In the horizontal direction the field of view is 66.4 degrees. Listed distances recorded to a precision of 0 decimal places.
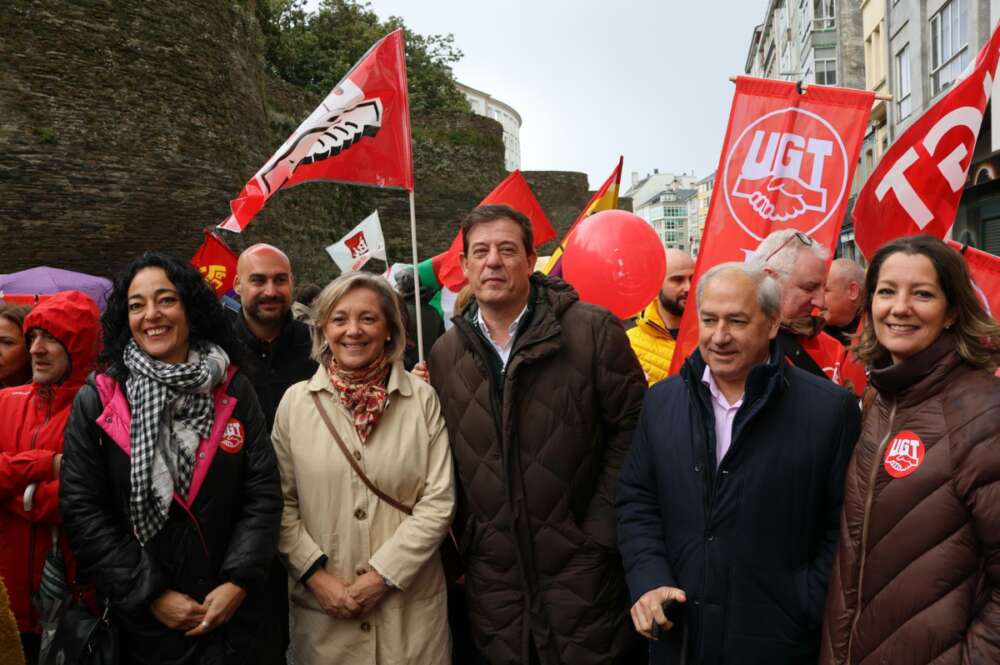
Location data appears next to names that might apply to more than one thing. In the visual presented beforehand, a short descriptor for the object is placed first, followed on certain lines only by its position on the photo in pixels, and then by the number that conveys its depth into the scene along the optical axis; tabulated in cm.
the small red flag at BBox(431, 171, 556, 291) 647
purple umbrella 794
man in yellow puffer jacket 411
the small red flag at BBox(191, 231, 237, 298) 863
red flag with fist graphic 404
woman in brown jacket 186
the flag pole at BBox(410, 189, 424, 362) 349
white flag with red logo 998
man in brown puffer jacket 258
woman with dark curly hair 232
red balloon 426
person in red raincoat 269
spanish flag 624
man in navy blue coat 220
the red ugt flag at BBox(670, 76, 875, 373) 358
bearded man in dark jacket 381
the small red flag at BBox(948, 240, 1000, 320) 358
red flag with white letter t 333
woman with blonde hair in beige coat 258
